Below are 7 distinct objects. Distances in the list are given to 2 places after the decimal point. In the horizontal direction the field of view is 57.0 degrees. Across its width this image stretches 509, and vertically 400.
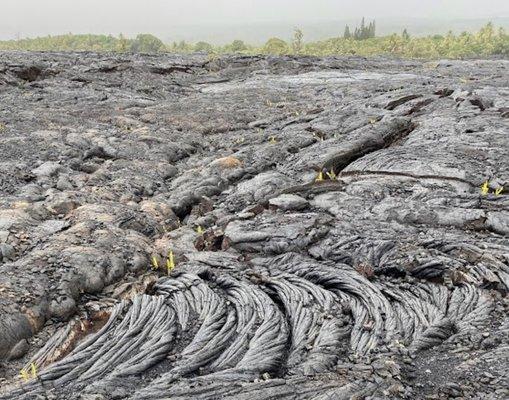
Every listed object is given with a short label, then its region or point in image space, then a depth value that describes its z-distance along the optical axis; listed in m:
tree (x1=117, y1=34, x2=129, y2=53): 95.49
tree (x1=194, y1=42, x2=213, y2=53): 107.38
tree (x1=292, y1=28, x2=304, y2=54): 94.38
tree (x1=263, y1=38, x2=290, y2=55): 87.25
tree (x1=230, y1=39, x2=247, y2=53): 97.68
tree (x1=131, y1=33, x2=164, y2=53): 97.08
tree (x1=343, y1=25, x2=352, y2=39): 127.05
